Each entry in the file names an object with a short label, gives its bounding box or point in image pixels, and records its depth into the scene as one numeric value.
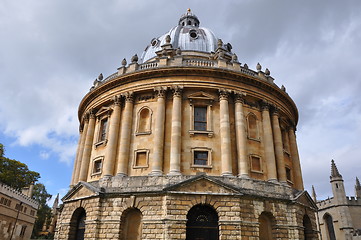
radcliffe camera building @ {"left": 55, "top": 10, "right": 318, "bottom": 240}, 20.25
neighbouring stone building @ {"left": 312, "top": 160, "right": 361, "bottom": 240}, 48.91
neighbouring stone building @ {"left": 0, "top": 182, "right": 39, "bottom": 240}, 44.44
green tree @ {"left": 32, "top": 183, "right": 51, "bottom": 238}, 64.84
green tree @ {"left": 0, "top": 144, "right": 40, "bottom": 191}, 51.38
